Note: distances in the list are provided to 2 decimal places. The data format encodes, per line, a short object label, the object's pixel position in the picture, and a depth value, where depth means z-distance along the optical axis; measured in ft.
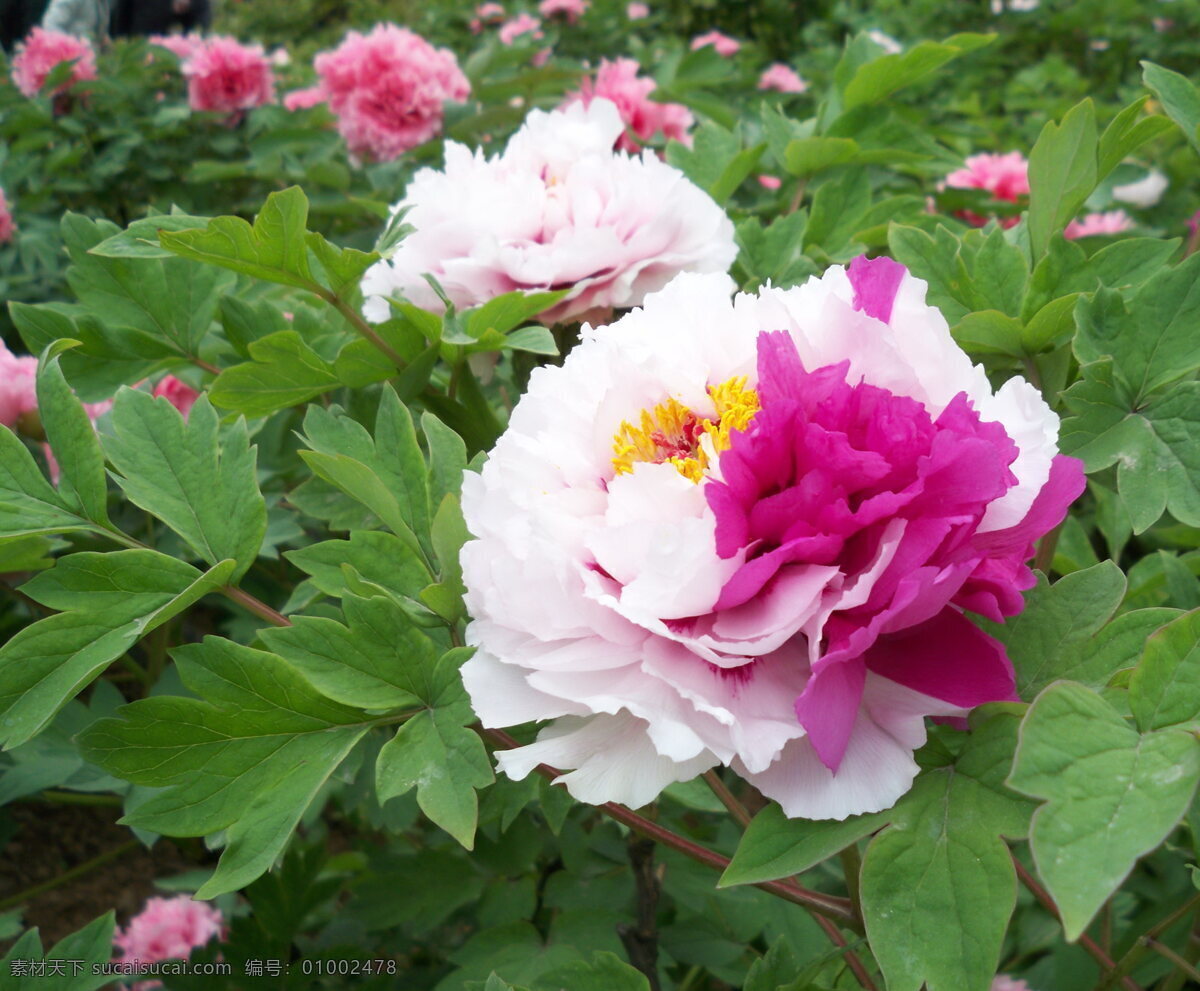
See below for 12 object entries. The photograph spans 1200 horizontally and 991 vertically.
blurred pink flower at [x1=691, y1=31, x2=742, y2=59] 9.46
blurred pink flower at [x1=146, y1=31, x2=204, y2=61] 8.04
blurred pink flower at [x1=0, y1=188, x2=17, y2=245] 6.34
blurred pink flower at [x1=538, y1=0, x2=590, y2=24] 11.39
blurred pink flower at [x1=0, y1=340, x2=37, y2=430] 4.10
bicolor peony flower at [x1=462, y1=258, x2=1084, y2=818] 1.69
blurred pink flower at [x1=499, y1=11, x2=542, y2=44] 9.64
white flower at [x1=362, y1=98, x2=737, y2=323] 2.94
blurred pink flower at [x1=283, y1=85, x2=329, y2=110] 7.88
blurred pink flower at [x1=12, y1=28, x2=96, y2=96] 7.66
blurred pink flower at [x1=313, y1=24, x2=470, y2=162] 6.52
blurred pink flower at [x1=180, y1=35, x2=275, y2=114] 7.43
